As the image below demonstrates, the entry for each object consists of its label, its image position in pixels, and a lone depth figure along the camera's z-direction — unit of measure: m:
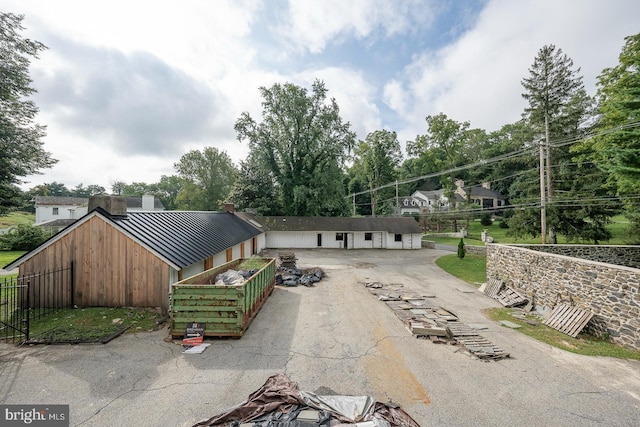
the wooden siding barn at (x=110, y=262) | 9.75
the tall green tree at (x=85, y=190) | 104.75
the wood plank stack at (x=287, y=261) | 18.42
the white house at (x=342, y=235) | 32.09
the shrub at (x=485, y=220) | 47.31
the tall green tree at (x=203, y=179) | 54.13
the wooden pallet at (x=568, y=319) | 8.88
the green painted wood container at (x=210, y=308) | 8.23
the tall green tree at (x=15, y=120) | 14.39
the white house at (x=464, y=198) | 53.91
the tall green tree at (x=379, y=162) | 47.97
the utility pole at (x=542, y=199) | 17.59
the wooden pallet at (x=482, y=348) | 7.28
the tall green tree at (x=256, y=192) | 39.44
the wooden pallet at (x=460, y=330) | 8.63
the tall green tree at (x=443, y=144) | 40.32
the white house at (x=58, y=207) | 48.03
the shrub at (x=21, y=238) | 27.09
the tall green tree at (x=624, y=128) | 12.71
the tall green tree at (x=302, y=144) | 35.72
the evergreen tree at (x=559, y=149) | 22.89
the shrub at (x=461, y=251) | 23.13
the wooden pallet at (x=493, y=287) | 13.48
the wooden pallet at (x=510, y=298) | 11.99
